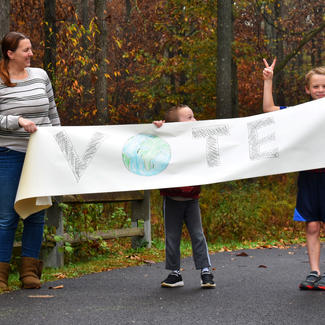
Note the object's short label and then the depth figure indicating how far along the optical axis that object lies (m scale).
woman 5.61
